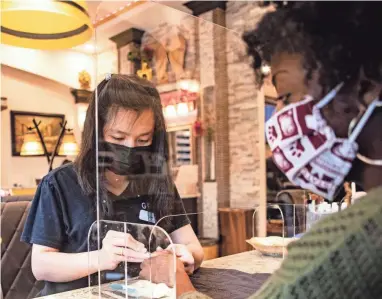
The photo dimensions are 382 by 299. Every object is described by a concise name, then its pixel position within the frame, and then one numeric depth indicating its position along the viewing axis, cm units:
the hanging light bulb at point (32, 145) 294
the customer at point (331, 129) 29
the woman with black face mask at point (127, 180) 66
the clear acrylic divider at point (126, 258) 64
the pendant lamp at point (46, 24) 141
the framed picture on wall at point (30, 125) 362
